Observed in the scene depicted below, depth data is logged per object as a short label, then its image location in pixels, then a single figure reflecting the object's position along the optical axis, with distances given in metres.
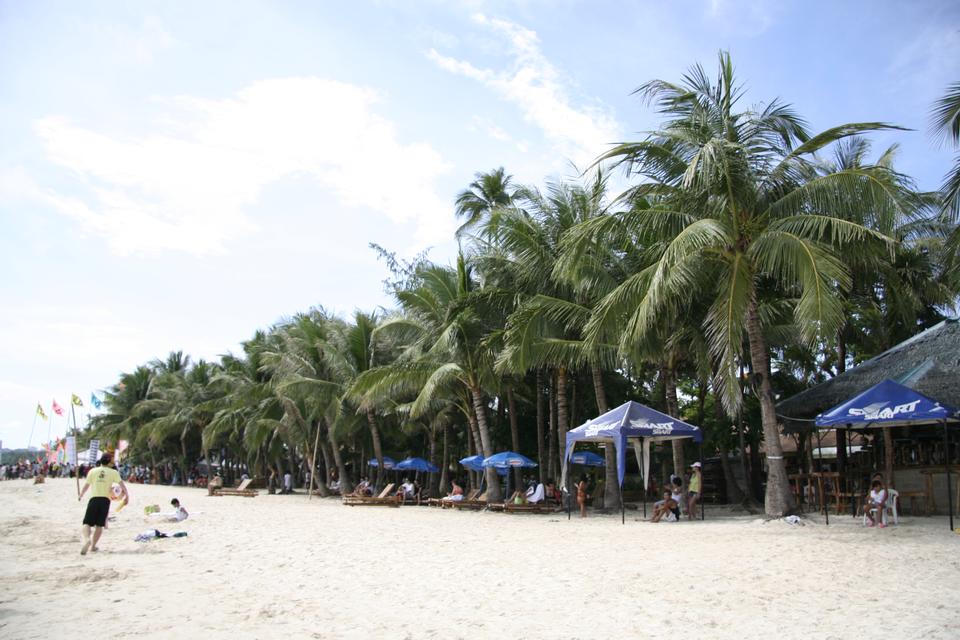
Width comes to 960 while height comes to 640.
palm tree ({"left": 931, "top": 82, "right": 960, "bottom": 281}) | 12.17
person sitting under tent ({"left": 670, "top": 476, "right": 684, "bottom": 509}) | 15.07
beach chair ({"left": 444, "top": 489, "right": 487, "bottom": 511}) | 20.73
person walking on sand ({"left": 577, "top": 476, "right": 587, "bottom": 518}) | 17.03
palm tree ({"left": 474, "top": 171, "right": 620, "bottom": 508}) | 17.16
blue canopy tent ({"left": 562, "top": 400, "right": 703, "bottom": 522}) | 14.11
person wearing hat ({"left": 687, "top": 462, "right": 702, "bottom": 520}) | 15.24
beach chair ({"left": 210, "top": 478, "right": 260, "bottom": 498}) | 30.97
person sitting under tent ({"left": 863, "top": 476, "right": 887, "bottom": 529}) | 11.78
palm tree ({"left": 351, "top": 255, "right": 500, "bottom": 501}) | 20.44
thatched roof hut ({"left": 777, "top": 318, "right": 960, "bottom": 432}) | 13.53
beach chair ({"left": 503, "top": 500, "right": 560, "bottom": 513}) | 18.77
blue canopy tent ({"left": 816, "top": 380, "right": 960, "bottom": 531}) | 11.12
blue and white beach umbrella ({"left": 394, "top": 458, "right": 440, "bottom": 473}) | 26.33
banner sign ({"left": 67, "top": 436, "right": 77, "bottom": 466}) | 31.26
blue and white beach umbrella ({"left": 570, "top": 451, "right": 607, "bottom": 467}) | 21.48
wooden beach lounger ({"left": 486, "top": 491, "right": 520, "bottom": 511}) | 19.31
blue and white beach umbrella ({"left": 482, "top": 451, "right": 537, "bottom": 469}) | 19.64
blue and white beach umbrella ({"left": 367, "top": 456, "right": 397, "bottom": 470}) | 30.27
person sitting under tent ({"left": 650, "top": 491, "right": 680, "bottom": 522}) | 14.73
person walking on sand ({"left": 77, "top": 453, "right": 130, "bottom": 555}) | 10.52
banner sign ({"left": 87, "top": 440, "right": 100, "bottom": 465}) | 36.56
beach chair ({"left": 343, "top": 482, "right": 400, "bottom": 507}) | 23.56
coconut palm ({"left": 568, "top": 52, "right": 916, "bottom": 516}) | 11.82
